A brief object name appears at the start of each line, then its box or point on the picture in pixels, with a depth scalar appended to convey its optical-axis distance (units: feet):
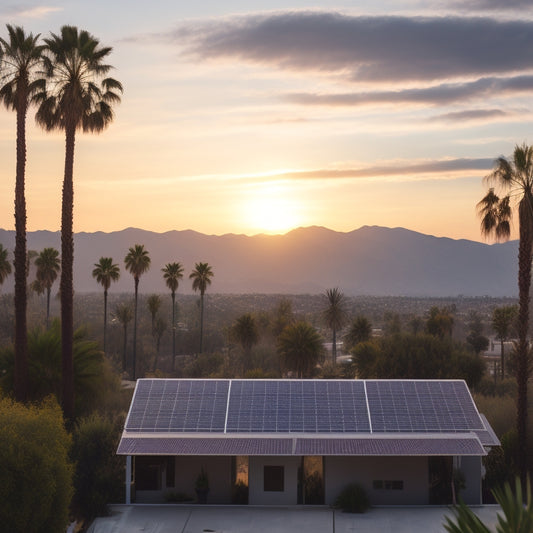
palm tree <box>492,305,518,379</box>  226.79
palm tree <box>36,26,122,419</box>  101.71
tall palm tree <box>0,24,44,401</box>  100.07
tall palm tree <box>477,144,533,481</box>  91.50
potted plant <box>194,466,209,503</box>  86.22
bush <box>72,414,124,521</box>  83.51
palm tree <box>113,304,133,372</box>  247.91
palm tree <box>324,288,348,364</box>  246.27
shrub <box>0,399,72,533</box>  67.21
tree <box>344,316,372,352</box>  224.53
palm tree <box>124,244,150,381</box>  242.17
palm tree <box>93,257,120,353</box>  236.22
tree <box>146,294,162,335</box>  263.49
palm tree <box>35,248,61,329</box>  248.11
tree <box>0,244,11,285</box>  209.97
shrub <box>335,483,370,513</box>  82.58
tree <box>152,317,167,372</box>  262.22
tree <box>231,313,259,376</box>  211.41
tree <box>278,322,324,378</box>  181.88
